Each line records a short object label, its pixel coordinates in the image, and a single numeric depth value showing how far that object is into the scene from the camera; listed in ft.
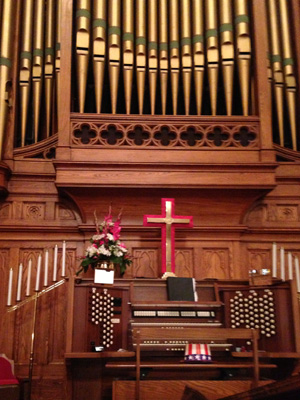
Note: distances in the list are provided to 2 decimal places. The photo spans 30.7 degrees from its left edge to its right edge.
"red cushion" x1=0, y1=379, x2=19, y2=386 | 16.92
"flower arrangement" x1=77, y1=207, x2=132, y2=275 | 19.69
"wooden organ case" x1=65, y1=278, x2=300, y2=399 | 17.33
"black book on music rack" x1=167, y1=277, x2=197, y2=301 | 18.68
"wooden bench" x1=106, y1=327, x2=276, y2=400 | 14.76
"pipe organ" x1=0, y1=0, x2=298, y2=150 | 22.90
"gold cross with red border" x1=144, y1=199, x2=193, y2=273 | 20.89
